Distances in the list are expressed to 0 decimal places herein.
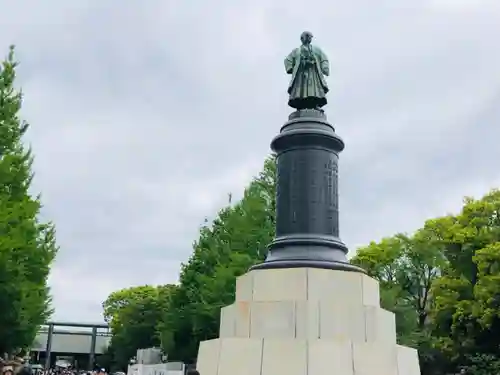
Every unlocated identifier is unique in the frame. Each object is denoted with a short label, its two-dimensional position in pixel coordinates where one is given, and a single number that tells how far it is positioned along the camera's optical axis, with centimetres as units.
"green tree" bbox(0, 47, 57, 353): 1655
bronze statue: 1266
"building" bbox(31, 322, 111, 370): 8078
